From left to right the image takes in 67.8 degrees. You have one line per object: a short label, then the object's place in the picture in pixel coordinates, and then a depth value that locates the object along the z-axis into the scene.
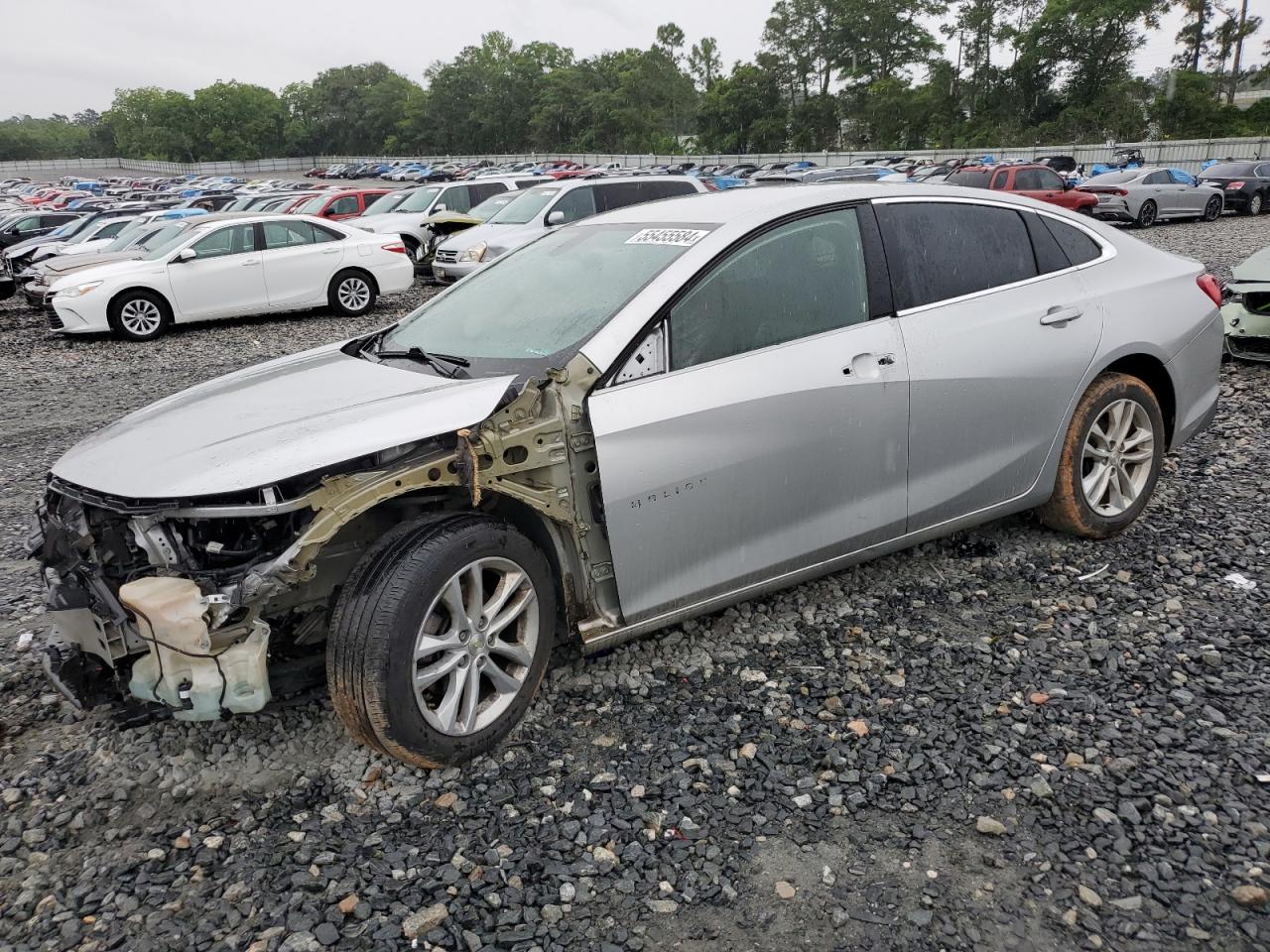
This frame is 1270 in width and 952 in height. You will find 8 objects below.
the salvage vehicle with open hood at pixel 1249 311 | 7.44
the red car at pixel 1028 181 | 20.53
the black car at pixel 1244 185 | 24.39
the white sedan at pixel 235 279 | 12.10
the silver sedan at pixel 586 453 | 2.76
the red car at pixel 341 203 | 20.42
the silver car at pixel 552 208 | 14.16
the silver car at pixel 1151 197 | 22.05
